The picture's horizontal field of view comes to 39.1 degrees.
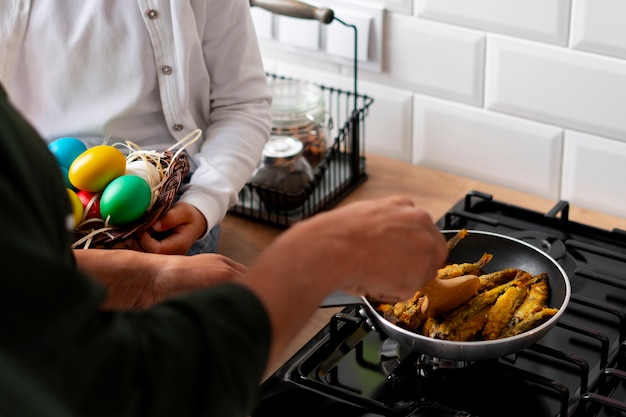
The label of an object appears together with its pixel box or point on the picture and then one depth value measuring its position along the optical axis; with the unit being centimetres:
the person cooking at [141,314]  50
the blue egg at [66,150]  111
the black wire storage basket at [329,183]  141
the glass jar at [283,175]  139
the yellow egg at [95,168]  107
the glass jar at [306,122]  147
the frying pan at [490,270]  93
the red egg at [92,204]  108
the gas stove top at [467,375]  96
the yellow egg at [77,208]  105
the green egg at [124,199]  105
